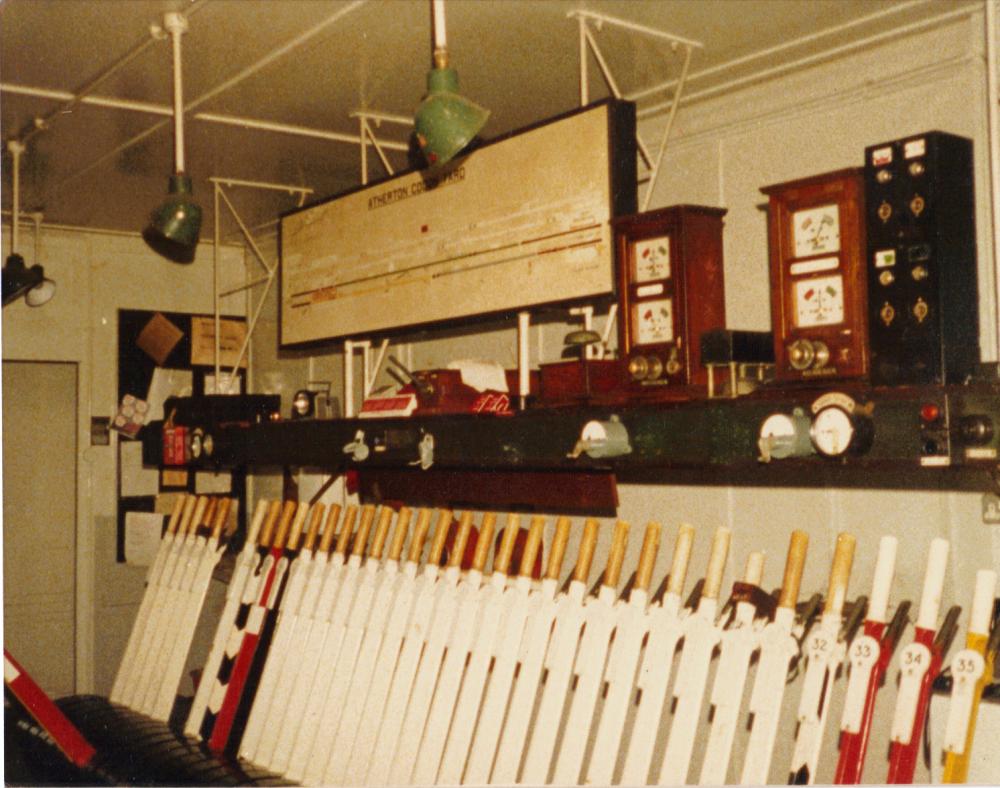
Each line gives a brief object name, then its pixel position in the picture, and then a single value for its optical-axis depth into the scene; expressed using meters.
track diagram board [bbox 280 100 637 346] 2.96
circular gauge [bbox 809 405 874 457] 2.19
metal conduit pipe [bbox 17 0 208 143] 2.83
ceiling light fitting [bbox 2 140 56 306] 4.48
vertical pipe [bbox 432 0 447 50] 2.08
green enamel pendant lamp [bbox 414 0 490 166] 2.28
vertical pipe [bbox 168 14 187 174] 2.66
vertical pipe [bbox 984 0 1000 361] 2.30
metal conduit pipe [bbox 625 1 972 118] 2.65
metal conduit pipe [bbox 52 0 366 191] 2.70
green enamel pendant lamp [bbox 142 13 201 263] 3.01
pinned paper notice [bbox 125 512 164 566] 5.54
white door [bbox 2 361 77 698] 5.34
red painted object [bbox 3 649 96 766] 3.33
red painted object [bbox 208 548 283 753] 3.49
